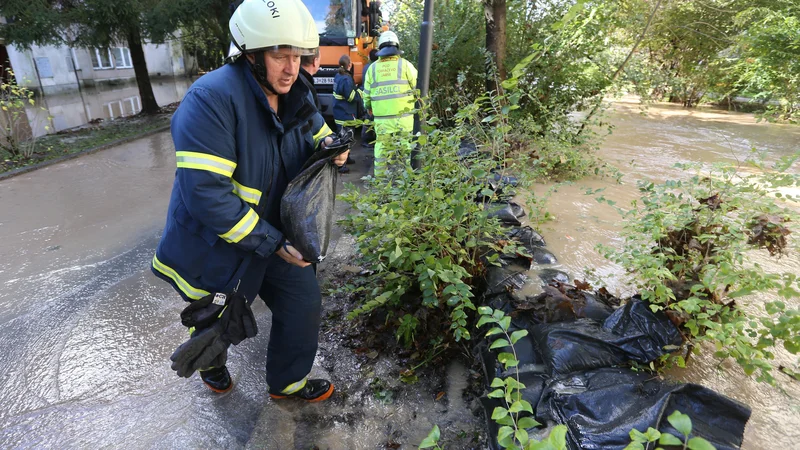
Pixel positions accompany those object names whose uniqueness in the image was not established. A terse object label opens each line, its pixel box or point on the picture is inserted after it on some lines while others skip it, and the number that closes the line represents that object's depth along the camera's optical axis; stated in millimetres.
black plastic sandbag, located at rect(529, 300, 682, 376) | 1798
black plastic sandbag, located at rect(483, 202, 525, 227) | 3365
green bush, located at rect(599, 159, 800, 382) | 1617
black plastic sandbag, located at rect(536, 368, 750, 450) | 1386
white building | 14930
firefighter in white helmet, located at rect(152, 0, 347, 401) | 1527
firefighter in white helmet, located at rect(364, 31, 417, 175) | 4375
